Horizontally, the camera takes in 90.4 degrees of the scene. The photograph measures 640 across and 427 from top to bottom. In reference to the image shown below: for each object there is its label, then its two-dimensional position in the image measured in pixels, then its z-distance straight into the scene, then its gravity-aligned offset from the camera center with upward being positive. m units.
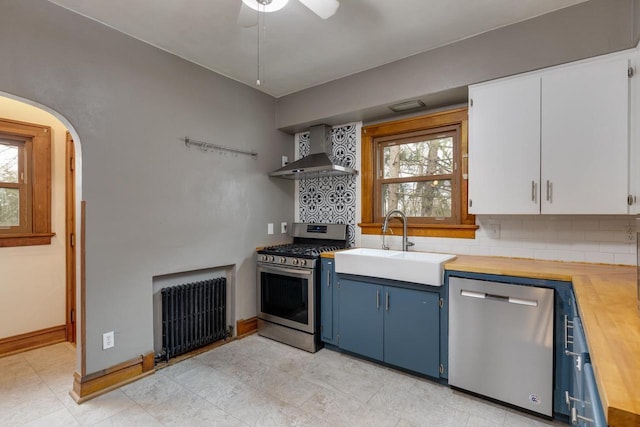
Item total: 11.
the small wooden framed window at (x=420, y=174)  2.87 +0.36
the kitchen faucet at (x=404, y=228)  2.95 -0.16
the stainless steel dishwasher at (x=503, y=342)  1.94 -0.86
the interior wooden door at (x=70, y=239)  3.09 -0.27
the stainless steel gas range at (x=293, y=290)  2.97 -0.78
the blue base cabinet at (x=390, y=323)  2.37 -0.90
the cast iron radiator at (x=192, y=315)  2.73 -0.95
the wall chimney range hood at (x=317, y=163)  3.20 +0.50
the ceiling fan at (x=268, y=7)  1.67 +1.10
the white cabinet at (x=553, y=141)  2.00 +0.48
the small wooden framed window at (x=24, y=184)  2.84 +0.26
